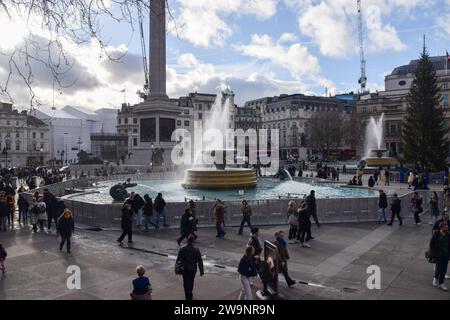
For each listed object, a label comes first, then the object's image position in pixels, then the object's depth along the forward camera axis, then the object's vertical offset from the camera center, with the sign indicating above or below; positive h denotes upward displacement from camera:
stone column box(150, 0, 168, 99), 57.81 +14.28
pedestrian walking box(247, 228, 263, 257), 10.44 -2.19
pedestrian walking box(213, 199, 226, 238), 15.73 -2.34
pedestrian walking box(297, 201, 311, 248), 14.23 -2.24
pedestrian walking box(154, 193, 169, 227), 17.14 -2.15
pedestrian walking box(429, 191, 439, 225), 17.82 -2.10
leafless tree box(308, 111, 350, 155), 98.00 +7.11
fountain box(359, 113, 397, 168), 55.28 +1.00
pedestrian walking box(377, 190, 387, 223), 18.58 -2.25
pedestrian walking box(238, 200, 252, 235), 16.28 -2.23
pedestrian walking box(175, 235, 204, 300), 8.48 -2.22
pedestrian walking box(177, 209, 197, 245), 13.77 -2.27
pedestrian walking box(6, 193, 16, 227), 18.77 -2.18
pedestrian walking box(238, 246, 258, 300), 8.58 -2.35
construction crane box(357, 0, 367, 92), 194.88 +38.35
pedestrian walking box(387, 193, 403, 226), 18.38 -2.27
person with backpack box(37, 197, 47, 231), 17.23 -2.30
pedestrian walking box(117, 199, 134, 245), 14.33 -2.24
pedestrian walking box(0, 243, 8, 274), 10.70 -2.61
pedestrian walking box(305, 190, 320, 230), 16.94 -1.92
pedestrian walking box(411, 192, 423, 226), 18.11 -2.15
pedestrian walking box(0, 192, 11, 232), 17.23 -2.25
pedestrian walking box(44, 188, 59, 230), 17.58 -2.10
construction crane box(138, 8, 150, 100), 75.10 +15.80
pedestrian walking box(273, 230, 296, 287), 9.83 -2.41
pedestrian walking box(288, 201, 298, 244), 14.59 -2.25
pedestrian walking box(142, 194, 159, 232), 16.94 -2.18
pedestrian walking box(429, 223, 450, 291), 9.78 -2.31
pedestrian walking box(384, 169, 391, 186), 35.51 -1.75
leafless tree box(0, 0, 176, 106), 5.40 +1.99
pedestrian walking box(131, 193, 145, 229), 16.77 -1.97
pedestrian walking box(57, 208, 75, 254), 13.08 -2.20
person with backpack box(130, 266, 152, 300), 7.23 -2.33
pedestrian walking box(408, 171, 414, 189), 33.00 -1.70
